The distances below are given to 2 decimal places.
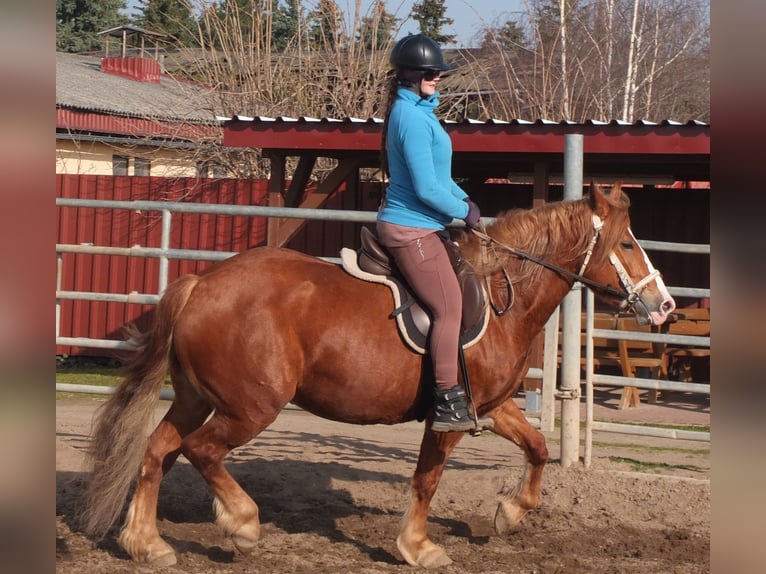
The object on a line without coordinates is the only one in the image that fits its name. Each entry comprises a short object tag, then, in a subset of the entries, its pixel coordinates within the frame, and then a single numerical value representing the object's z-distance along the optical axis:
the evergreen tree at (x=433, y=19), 36.88
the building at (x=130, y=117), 19.23
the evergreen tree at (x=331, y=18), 18.41
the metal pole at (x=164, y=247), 6.89
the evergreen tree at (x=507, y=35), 25.82
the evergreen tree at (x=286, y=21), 18.66
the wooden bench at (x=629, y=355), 11.13
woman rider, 4.57
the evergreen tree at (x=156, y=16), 38.00
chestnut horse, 4.64
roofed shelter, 10.77
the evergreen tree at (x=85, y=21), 45.72
